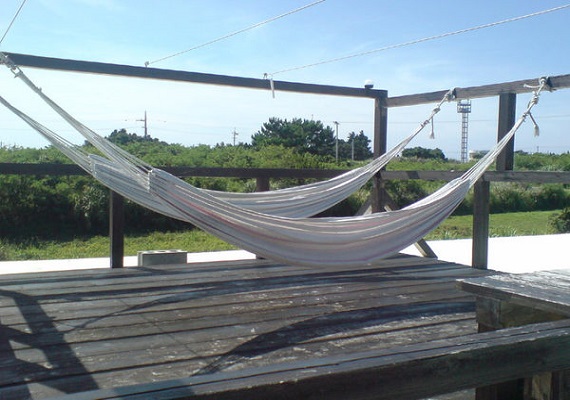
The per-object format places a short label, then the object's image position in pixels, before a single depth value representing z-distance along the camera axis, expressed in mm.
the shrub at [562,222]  9564
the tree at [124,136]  20759
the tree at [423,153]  26144
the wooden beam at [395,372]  815
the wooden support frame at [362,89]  3197
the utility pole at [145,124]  27388
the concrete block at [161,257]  3590
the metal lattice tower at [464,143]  31988
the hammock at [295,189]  2697
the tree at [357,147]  29205
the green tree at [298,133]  22859
